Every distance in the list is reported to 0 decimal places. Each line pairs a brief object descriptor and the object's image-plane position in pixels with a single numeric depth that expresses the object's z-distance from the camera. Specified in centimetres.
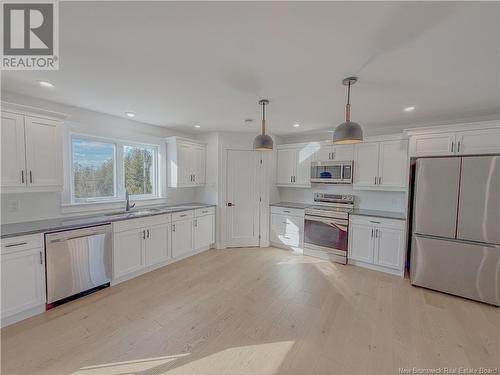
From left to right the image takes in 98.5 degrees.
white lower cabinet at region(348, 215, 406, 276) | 343
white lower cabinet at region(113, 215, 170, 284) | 307
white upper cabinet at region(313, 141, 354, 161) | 416
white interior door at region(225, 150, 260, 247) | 470
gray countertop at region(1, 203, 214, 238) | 228
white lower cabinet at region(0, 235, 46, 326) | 213
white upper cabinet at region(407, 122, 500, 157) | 273
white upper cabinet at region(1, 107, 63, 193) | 231
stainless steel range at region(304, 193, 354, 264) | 394
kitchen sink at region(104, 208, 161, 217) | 344
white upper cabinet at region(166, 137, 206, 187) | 427
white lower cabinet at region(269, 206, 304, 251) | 447
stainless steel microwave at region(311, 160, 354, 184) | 412
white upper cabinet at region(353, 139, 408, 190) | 361
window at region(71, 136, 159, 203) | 330
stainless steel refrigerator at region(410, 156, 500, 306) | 267
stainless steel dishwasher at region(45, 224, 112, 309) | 244
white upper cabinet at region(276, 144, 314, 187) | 464
